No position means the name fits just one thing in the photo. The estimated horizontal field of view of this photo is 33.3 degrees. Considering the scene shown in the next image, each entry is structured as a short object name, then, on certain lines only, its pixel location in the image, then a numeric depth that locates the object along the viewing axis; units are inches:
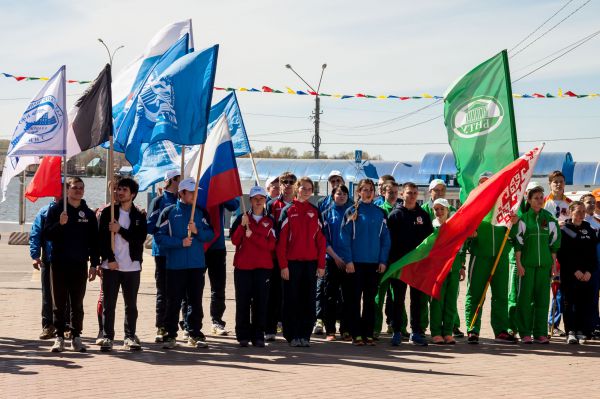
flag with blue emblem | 435.8
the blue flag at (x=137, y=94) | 450.0
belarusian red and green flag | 450.0
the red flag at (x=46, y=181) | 477.1
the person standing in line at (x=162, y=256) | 444.8
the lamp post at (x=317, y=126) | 2126.0
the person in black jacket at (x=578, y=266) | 471.2
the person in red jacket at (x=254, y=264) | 438.6
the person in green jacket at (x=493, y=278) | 460.4
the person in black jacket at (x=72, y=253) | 413.1
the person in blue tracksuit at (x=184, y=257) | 425.7
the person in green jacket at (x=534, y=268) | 461.1
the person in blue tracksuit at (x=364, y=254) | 447.5
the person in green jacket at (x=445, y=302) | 458.6
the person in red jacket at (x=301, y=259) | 440.8
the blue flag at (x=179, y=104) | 434.6
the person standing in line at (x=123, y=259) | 415.8
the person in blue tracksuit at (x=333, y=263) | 454.6
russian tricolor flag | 457.4
